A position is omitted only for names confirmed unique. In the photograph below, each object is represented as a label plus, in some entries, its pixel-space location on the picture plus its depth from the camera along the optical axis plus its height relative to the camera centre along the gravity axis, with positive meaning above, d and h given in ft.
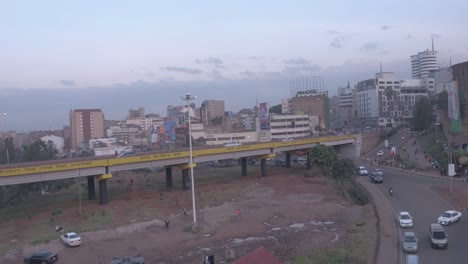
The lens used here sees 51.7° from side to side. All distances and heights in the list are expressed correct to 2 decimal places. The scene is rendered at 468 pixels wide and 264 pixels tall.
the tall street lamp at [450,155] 174.82 -16.76
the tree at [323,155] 171.63 -14.51
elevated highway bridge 126.82 -12.34
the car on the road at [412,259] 72.69 -22.39
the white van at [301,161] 264.85 -24.69
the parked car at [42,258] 86.48 -23.33
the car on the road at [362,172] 201.67 -24.30
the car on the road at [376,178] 174.50 -23.50
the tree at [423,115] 313.32 -2.69
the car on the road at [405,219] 102.42 -23.03
